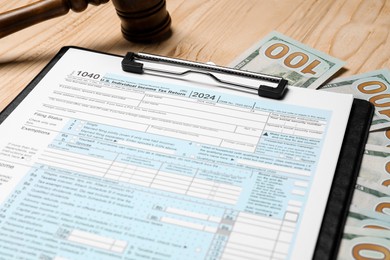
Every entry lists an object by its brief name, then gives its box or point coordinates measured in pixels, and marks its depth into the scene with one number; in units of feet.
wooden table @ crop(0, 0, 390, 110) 2.00
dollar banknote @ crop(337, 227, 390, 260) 1.55
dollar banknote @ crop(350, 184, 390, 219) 1.62
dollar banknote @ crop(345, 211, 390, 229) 1.60
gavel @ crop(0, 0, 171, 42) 2.00
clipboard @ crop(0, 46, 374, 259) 1.55
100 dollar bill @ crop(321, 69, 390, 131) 1.82
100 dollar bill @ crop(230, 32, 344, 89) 1.91
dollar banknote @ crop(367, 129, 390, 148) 1.75
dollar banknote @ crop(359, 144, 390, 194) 1.67
